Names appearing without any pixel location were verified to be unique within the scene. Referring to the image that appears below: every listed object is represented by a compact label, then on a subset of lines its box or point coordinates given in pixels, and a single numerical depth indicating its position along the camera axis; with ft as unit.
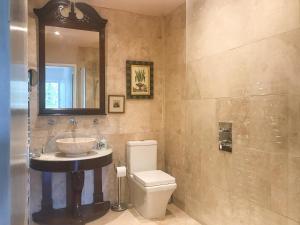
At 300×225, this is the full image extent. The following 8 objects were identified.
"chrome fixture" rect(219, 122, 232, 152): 7.45
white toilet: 9.07
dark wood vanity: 8.09
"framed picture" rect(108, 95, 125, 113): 10.62
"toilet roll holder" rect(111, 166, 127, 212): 10.01
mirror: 9.52
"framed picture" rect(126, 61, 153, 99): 10.94
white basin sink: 8.46
